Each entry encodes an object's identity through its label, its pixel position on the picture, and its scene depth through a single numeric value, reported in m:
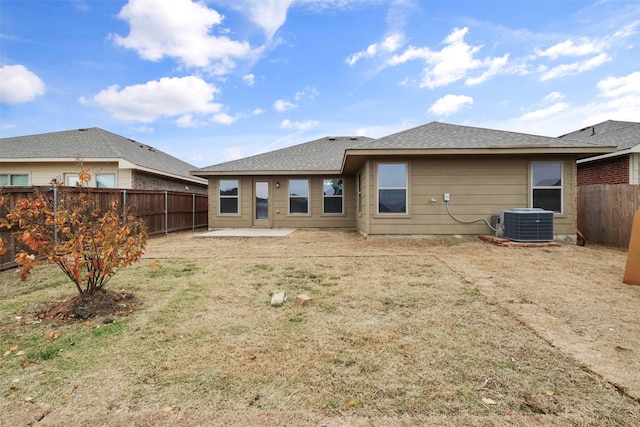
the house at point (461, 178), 7.82
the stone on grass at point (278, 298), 3.37
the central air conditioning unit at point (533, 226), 7.20
